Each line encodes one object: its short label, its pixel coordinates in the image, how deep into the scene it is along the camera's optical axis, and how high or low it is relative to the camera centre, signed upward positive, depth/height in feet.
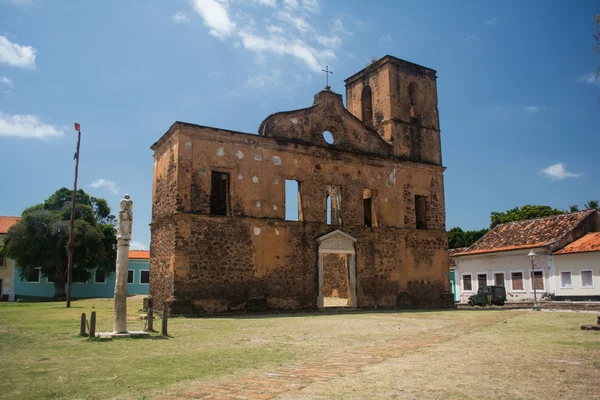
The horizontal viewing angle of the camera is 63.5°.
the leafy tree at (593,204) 150.68 +21.62
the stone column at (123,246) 31.35 +2.13
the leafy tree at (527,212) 140.46 +18.15
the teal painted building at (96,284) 124.98 -1.18
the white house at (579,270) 79.61 +0.78
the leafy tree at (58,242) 107.24 +8.46
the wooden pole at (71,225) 72.38 +8.11
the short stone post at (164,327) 31.55 -3.15
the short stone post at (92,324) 29.25 -2.71
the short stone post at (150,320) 33.04 -2.80
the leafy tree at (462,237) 160.76 +12.65
